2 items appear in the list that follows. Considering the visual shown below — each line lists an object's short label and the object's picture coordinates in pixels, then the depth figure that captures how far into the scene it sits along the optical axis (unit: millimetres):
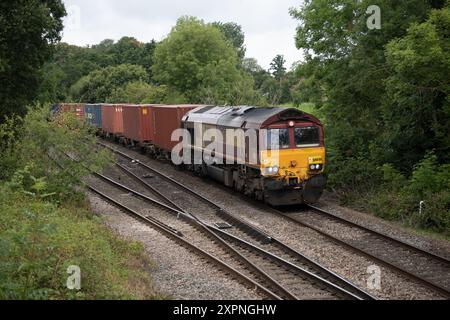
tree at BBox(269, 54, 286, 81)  109500
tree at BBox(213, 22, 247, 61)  116688
